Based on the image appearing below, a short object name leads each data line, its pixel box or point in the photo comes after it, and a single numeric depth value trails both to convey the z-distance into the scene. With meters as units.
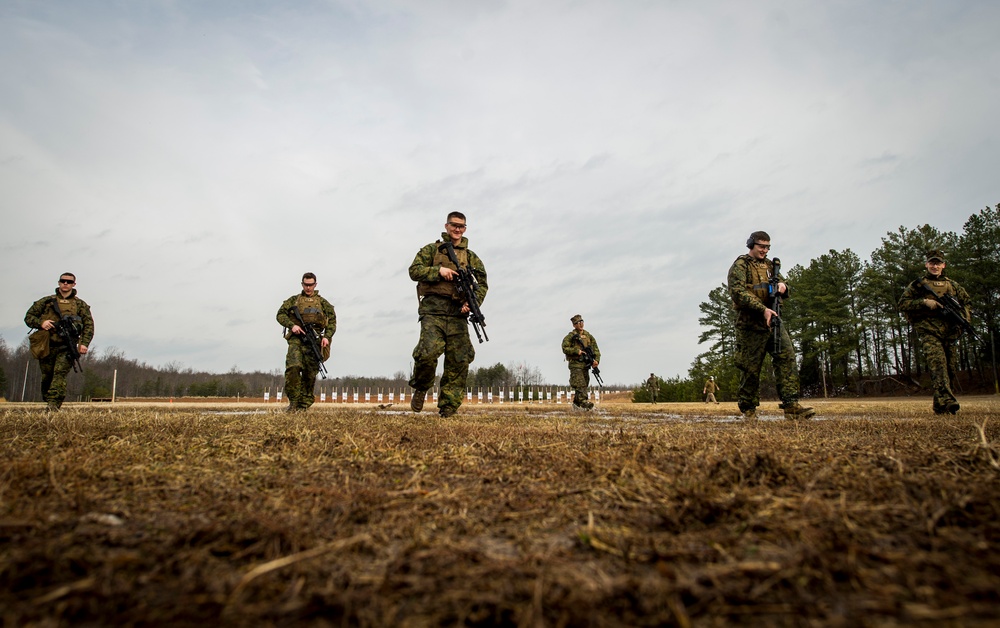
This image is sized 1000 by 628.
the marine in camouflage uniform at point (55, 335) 10.78
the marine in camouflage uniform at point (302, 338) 11.23
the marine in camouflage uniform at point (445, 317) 8.70
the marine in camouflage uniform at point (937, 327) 9.10
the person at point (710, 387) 34.19
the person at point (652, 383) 34.53
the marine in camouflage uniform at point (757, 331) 8.64
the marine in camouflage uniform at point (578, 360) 15.98
